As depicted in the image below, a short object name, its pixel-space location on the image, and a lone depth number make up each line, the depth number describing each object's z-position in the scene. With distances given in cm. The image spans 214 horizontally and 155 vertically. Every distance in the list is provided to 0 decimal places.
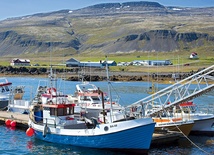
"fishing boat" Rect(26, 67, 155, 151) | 2769
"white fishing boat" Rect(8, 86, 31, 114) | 4409
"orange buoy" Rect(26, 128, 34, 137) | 3322
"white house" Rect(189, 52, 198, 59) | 18738
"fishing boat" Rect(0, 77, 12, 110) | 4812
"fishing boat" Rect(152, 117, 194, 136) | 3291
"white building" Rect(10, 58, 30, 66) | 17600
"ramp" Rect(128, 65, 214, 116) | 3235
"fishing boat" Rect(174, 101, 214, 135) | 3472
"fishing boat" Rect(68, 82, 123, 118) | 3937
